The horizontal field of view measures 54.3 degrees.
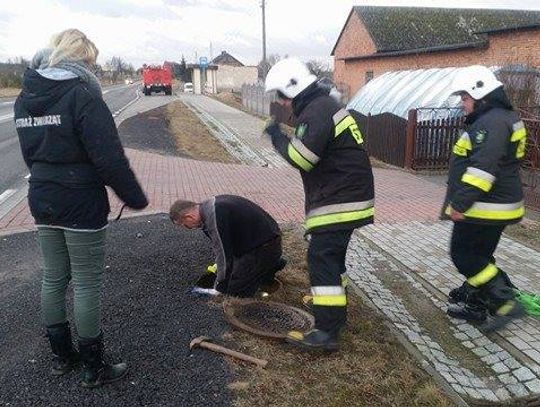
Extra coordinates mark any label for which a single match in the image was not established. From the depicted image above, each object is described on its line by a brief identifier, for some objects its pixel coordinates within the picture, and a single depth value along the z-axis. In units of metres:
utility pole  40.84
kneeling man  4.08
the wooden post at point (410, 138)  11.91
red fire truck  48.84
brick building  21.05
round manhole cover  3.90
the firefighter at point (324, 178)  3.31
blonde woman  2.66
